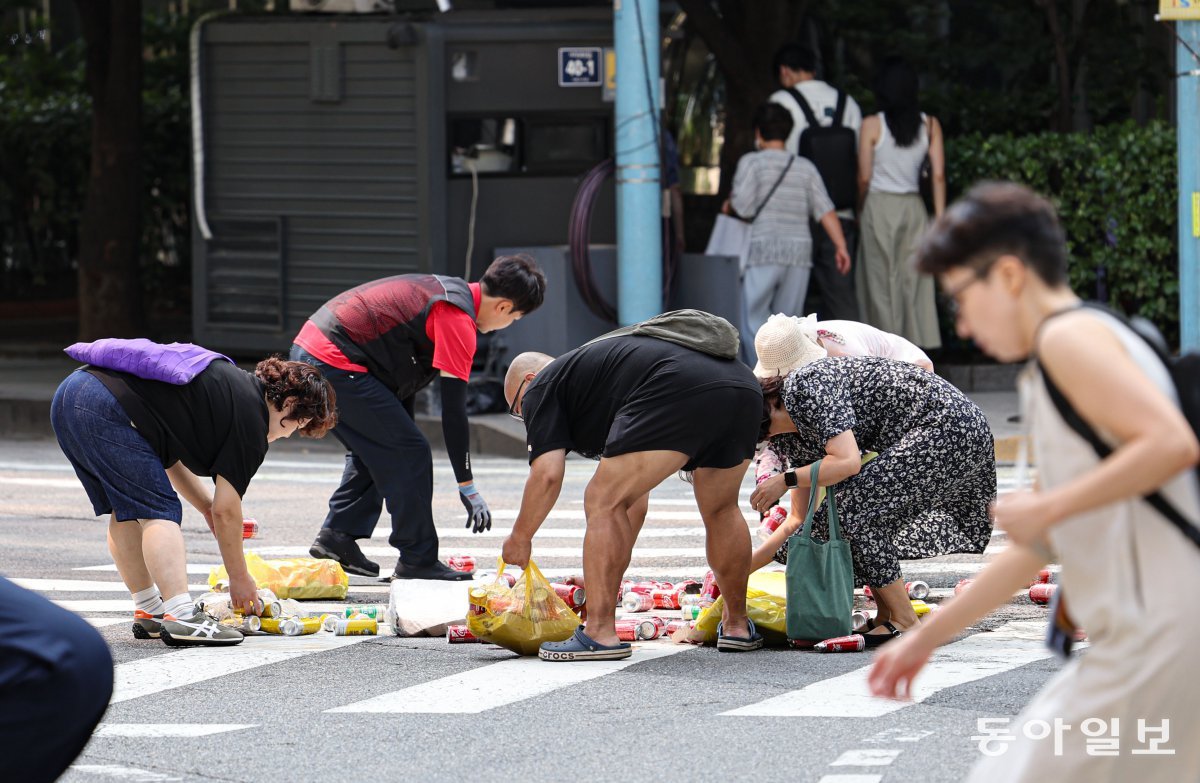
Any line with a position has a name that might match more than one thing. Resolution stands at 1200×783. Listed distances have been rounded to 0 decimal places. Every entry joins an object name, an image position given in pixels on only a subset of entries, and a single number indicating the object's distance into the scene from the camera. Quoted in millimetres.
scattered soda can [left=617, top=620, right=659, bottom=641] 13944
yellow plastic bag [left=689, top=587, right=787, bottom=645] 13761
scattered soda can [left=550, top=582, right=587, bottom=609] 14362
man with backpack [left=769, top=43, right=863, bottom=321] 26469
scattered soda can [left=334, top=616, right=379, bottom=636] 14348
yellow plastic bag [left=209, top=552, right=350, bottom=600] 15852
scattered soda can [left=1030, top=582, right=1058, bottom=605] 15225
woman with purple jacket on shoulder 13349
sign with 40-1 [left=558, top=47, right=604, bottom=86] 29230
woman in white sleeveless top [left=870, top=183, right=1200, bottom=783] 6232
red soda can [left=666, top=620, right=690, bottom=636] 14072
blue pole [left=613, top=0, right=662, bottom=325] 25797
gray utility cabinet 29199
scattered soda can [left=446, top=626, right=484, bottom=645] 14028
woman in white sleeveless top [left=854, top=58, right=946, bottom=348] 26255
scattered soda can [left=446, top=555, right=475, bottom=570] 16784
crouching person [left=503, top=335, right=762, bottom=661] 12899
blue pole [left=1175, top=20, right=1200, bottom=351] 22243
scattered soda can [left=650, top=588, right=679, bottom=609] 15263
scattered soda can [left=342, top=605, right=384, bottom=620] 14514
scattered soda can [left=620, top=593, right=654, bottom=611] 15134
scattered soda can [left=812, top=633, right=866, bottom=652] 13333
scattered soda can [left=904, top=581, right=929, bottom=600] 15317
